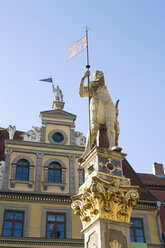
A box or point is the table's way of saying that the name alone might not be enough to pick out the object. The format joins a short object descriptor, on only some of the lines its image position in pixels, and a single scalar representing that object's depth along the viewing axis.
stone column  7.78
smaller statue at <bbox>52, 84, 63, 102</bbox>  21.48
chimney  23.61
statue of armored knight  9.58
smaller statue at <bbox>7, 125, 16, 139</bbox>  18.72
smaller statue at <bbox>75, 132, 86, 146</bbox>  19.31
